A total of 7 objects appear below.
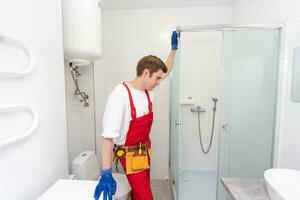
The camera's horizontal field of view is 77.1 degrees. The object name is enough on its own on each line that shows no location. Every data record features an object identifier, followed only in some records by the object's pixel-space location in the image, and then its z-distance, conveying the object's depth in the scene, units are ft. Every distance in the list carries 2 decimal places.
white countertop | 3.14
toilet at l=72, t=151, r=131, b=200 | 5.06
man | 4.26
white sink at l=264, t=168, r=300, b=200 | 2.95
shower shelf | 8.47
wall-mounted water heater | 4.77
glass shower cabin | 5.51
